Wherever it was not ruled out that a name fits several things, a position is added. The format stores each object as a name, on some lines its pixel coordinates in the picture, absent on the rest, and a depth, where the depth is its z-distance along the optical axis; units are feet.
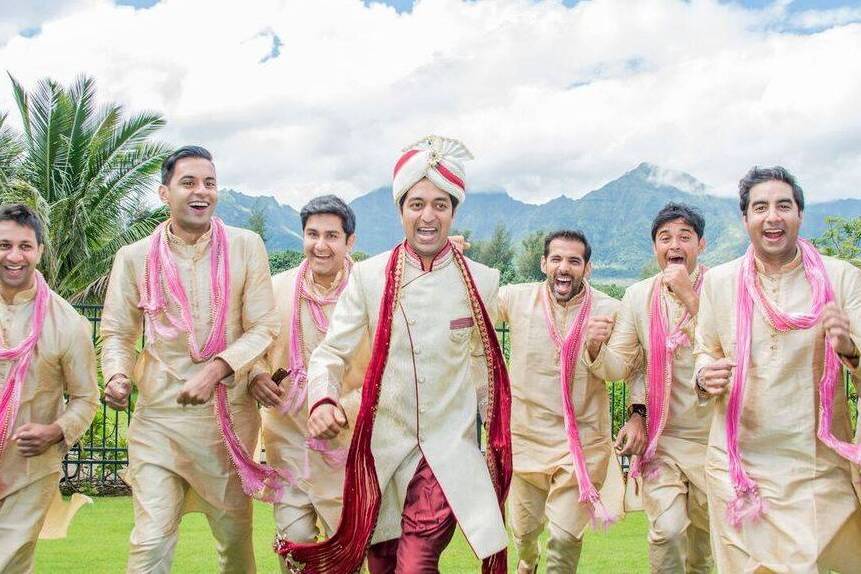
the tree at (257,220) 203.12
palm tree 70.54
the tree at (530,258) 232.94
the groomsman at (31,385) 15.25
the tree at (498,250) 253.85
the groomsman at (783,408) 14.37
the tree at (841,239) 48.08
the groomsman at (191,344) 15.96
